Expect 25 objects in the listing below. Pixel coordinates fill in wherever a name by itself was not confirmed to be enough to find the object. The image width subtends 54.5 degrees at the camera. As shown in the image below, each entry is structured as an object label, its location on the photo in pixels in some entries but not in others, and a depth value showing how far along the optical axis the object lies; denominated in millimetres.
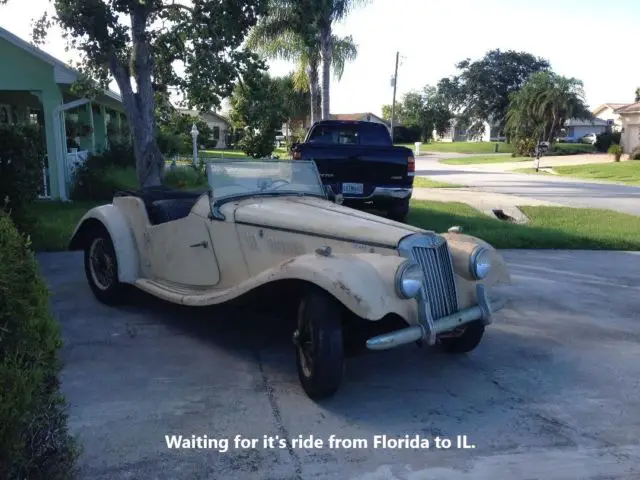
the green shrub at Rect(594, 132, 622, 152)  51562
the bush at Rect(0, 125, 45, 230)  7684
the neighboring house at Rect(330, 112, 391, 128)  77438
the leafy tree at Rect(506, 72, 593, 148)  49625
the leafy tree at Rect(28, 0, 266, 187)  11336
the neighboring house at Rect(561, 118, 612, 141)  79231
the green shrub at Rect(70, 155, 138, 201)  14445
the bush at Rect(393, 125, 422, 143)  71688
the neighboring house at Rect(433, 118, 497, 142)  80188
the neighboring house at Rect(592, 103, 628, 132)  77075
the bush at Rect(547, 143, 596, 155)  50594
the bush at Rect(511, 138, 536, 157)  49250
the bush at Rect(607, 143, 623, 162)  40000
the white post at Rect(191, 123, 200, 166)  24955
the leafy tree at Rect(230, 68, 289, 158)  12475
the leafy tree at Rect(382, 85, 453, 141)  79875
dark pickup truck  9977
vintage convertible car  3717
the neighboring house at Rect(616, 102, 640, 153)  42750
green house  13141
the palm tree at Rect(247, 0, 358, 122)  21781
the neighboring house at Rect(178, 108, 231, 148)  62194
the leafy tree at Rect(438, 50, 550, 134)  74375
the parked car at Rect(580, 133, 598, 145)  67938
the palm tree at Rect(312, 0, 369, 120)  21562
